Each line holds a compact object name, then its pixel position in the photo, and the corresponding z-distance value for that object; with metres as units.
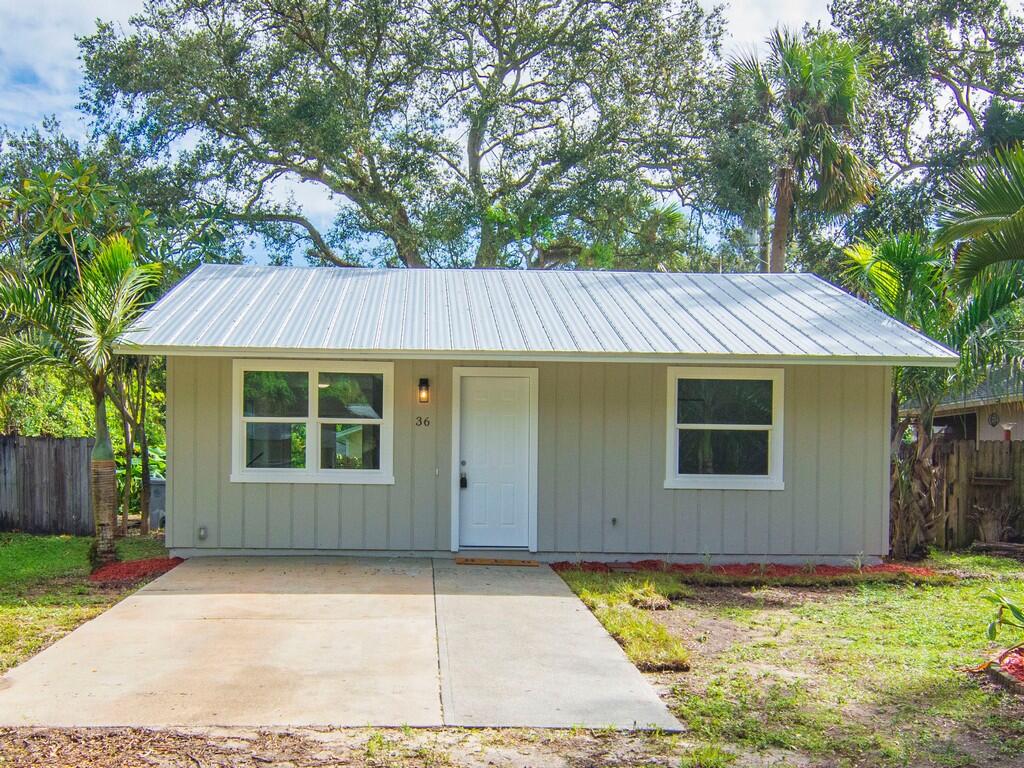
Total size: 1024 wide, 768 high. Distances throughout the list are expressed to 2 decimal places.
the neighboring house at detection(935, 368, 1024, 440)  14.96
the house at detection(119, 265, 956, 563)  9.30
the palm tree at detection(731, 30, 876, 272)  16.94
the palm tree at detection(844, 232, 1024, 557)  10.05
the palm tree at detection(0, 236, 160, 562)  8.32
